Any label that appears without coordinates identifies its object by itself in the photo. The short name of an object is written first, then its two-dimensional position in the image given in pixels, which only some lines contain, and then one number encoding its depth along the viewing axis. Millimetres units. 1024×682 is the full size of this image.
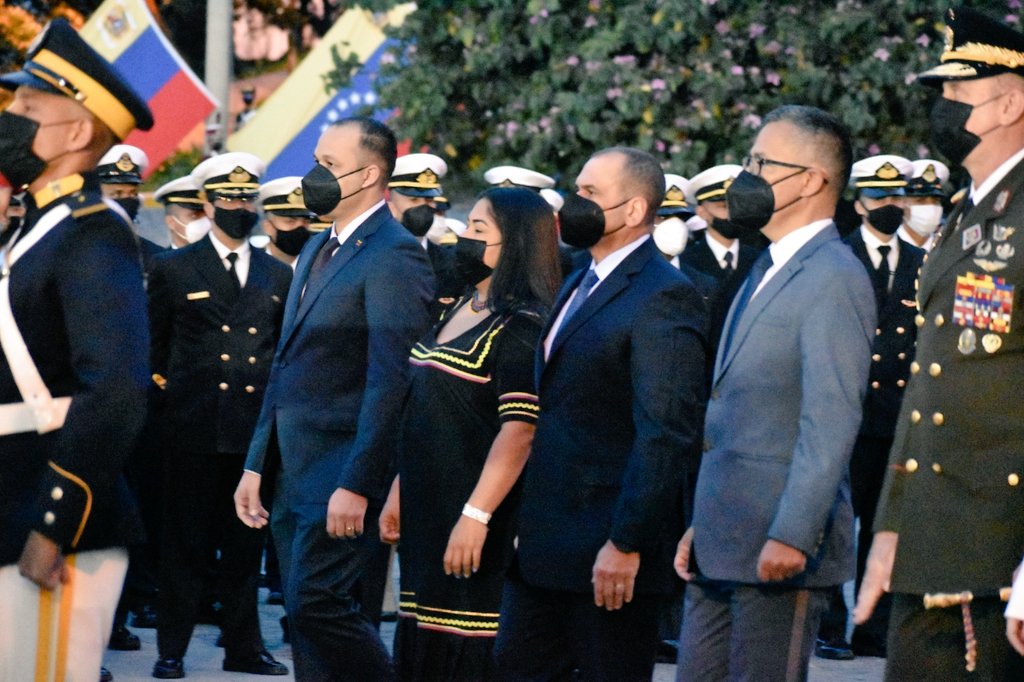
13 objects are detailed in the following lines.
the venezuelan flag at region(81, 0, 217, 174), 27440
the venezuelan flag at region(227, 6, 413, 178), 29990
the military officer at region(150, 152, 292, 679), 15841
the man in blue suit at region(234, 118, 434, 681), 11676
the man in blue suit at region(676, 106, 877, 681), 9048
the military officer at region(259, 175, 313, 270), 18533
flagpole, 30385
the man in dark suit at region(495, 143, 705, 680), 10056
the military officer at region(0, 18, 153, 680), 8068
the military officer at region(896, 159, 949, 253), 17603
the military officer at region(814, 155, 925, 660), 16813
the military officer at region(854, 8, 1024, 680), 8223
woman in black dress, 11197
